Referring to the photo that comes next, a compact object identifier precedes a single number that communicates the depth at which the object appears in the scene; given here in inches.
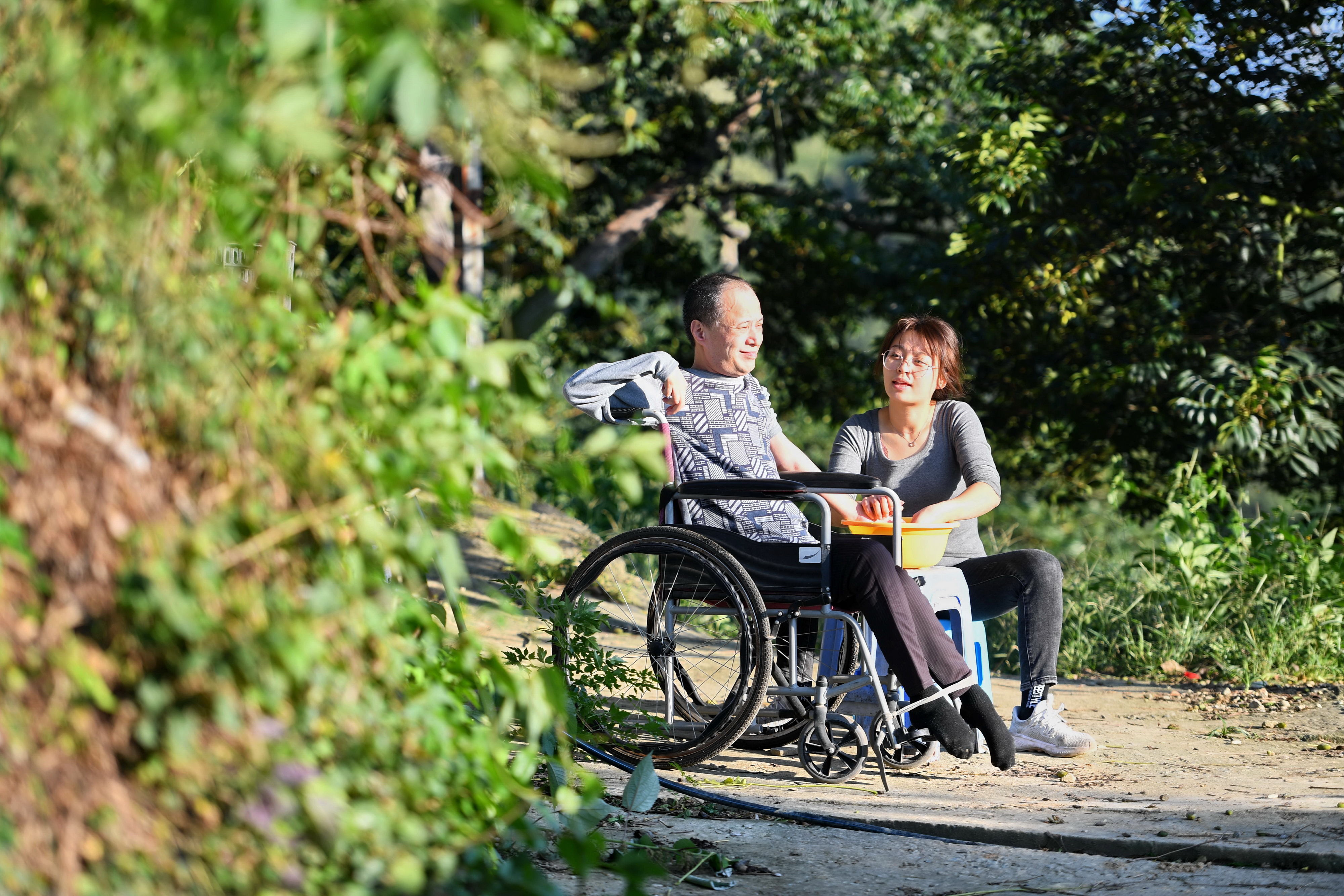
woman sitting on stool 286.2
